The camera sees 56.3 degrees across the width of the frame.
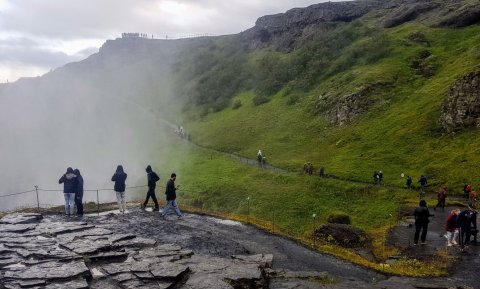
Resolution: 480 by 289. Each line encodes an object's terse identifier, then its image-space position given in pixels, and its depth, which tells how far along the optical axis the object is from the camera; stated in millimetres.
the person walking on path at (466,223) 22719
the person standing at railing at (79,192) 25125
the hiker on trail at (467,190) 39531
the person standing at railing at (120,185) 25891
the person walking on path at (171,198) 25234
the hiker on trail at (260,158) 64450
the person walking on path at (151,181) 26700
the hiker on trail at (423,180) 42312
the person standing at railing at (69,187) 24797
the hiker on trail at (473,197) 37969
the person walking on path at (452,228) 23094
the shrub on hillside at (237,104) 103375
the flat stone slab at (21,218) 22484
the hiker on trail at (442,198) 35594
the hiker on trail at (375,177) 47562
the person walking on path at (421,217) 23328
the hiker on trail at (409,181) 43938
